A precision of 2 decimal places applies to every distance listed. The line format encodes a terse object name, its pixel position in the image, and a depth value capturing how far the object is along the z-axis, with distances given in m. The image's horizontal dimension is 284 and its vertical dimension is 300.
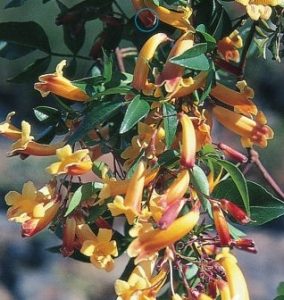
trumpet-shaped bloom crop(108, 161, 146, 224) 0.70
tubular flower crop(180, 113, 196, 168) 0.71
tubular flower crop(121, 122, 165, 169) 0.73
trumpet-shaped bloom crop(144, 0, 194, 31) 0.76
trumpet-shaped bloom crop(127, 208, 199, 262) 0.69
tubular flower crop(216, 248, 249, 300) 0.71
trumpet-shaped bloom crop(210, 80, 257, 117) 0.78
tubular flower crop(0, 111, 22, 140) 0.79
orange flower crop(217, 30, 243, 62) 0.83
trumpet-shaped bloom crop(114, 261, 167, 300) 0.71
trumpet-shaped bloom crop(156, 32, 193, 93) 0.73
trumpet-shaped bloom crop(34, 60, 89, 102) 0.76
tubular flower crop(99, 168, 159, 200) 0.73
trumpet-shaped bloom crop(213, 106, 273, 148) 0.78
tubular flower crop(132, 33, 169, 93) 0.74
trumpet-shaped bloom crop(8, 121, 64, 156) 0.77
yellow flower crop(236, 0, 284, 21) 0.75
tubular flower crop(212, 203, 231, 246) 0.72
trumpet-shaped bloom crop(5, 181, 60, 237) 0.76
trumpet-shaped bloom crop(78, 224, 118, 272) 0.76
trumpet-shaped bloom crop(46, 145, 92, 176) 0.73
